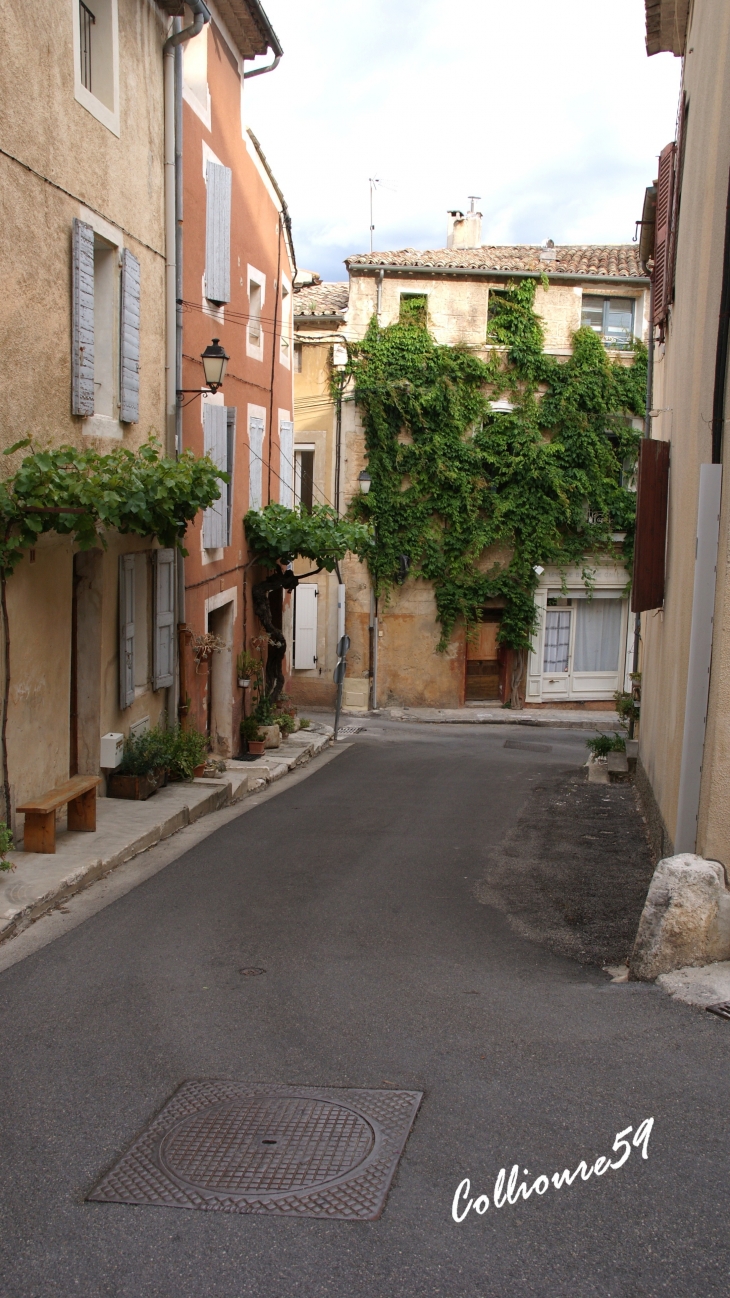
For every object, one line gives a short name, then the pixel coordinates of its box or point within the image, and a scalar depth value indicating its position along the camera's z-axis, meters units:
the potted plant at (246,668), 15.85
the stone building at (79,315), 7.91
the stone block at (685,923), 5.49
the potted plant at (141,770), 10.38
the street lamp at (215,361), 11.42
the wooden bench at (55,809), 7.84
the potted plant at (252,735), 15.86
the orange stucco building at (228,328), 12.89
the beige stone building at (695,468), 5.80
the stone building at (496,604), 23.19
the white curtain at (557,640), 24.47
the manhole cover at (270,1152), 3.62
